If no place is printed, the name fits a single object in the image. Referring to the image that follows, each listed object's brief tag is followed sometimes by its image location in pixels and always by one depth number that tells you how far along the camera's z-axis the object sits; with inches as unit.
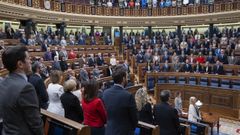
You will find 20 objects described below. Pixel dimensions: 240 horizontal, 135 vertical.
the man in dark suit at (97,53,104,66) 428.4
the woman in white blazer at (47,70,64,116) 125.6
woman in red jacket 107.7
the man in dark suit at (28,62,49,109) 120.5
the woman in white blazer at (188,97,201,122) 220.7
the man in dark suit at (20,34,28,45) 394.7
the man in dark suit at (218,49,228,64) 417.4
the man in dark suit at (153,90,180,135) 124.9
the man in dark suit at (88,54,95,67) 414.7
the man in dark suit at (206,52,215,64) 430.8
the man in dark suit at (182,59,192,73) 422.0
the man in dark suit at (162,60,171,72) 442.4
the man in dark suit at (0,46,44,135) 63.0
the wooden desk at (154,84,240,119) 345.7
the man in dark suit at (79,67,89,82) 321.7
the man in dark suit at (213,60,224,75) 392.8
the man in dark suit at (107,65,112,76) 414.0
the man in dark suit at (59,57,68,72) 352.5
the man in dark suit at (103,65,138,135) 96.0
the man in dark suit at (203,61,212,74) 403.9
